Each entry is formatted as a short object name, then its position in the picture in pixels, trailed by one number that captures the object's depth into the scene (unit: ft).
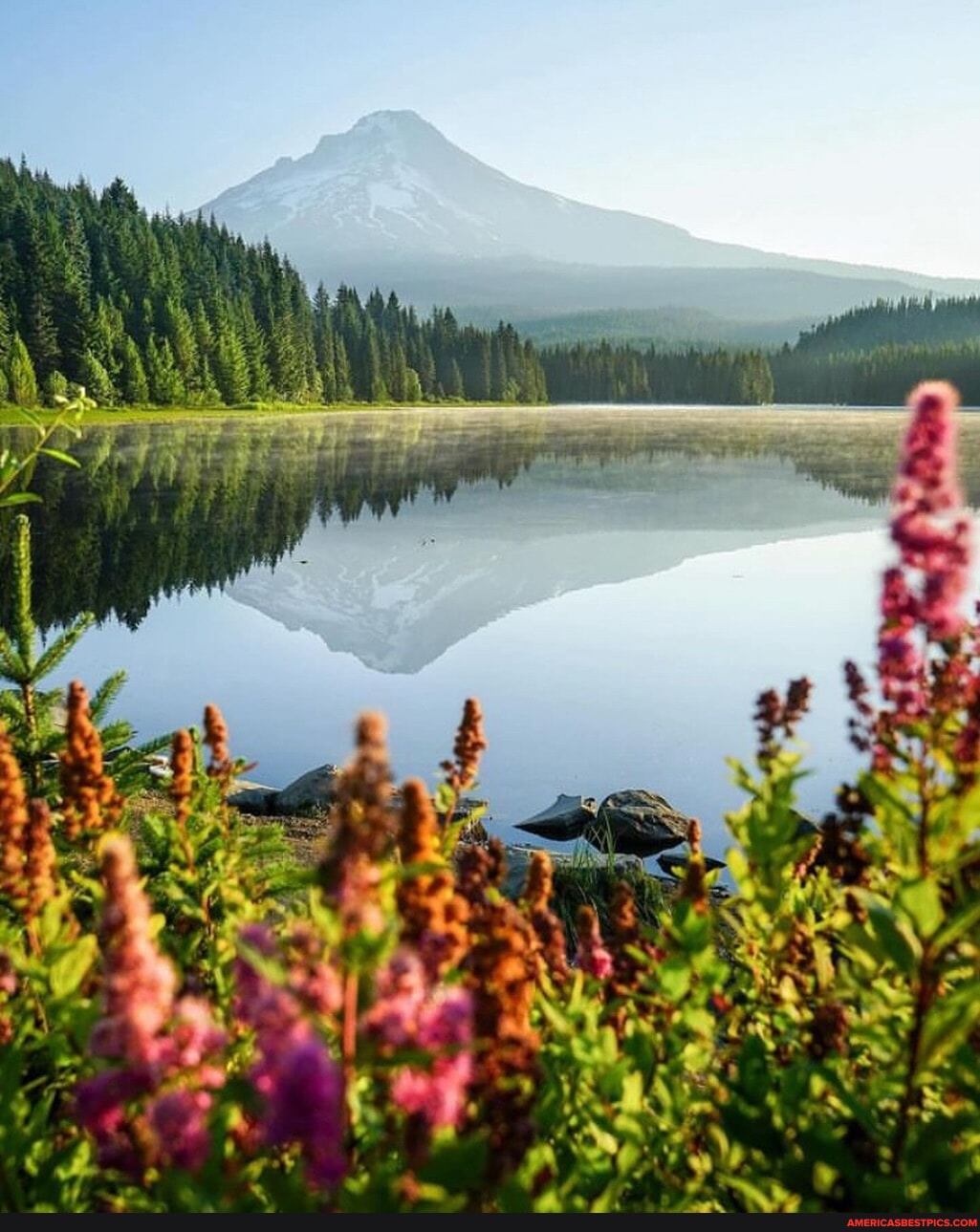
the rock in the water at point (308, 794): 37.76
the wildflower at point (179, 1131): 5.76
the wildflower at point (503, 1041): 7.13
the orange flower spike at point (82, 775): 11.42
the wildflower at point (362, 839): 5.51
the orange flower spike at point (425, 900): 6.98
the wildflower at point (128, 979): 5.74
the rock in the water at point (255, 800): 38.27
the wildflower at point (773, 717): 11.36
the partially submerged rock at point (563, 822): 35.24
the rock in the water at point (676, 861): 32.89
